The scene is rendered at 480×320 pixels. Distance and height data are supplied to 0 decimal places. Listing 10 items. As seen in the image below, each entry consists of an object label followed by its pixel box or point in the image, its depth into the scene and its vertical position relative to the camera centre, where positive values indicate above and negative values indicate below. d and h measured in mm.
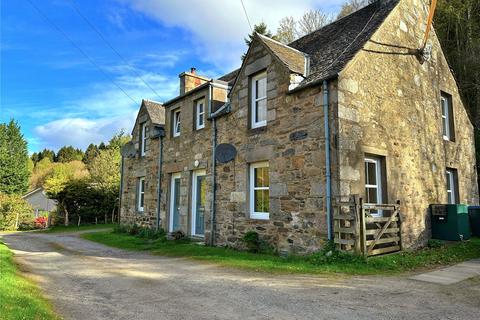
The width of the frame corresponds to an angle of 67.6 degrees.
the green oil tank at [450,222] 11258 -421
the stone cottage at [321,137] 9195 +2175
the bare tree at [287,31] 28328 +13992
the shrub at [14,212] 24578 -473
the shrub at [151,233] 14961 -1153
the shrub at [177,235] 13777 -1090
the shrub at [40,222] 25828 -1232
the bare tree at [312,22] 25500 +13253
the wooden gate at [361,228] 8250 -478
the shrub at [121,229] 18188 -1162
